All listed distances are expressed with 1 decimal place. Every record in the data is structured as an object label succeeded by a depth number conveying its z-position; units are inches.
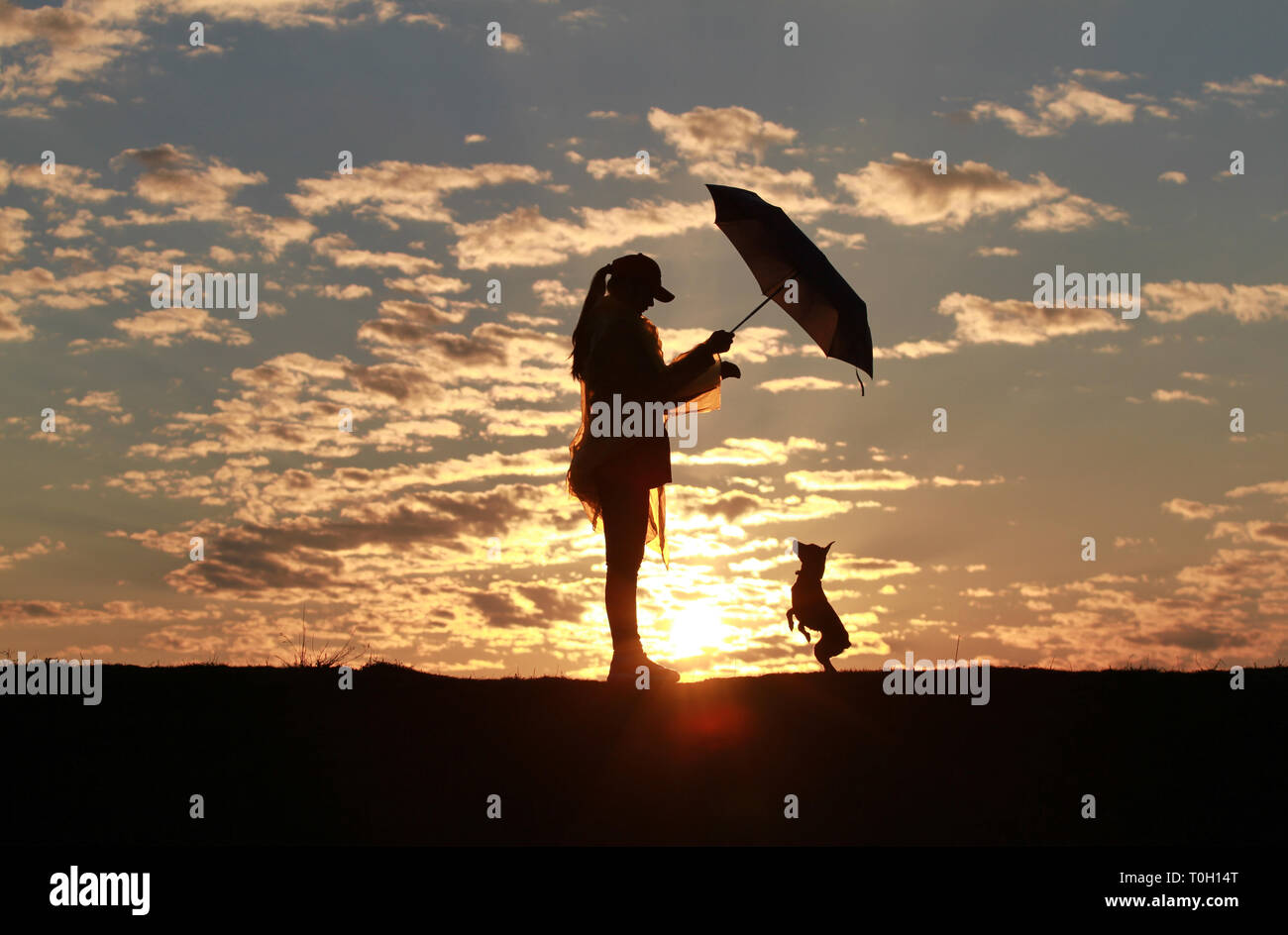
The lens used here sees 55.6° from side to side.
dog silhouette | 474.3
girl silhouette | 412.8
